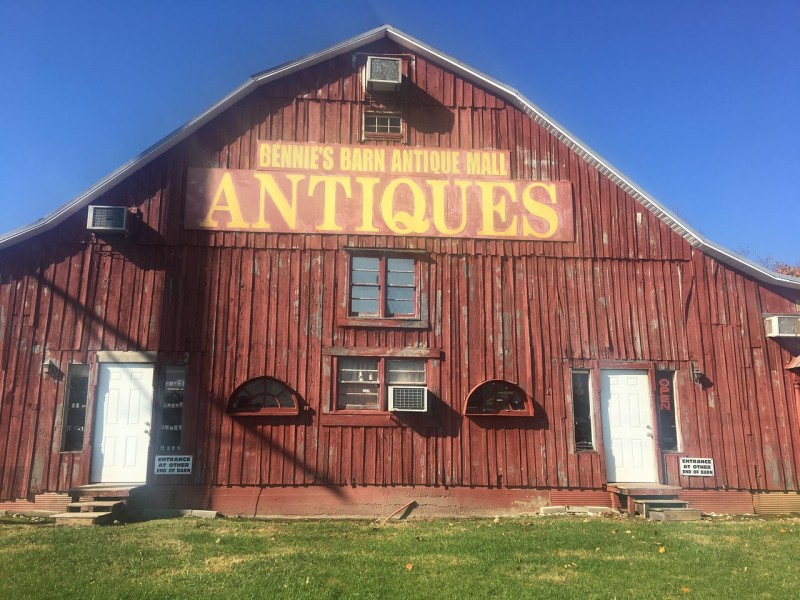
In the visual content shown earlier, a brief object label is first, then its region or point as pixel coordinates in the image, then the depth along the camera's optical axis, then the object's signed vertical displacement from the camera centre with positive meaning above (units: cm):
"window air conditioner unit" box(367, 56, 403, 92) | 1191 +688
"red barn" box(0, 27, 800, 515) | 1083 +210
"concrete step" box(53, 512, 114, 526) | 932 -118
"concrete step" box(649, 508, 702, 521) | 1025 -118
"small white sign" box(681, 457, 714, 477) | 1120 -45
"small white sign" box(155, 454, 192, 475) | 1065 -43
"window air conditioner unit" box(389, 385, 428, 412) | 1080 +67
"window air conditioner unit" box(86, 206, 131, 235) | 1091 +376
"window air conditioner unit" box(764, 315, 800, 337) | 1159 +211
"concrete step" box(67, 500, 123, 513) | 977 -105
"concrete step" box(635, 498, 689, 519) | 1050 -105
